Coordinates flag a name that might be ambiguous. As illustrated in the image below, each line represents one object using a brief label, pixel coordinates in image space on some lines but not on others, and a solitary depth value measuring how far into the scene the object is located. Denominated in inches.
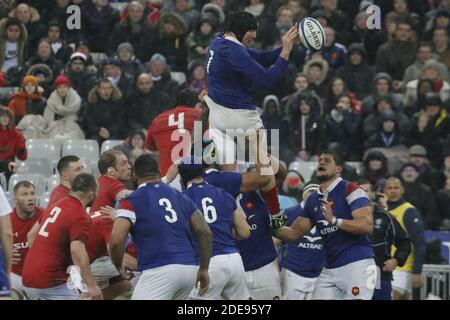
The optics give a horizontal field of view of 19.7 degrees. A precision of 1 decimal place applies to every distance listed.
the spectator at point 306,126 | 798.5
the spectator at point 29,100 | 799.1
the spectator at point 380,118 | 800.9
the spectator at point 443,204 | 746.0
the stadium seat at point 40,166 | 767.1
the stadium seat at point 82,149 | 768.3
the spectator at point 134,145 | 755.4
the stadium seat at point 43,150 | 775.7
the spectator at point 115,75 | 827.4
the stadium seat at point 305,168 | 763.4
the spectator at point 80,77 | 824.3
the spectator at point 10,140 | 744.3
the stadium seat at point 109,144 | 778.2
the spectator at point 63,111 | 793.6
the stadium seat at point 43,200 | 701.9
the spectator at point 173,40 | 870.4
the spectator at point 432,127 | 796.6
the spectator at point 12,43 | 852.0
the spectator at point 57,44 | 850.1
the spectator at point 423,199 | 745.6
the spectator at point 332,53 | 858.8
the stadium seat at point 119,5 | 925.6
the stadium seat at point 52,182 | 732.7
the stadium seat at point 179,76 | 853.2
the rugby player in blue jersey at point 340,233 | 524.7
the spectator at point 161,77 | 821.9
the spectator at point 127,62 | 844.6
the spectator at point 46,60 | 835.4
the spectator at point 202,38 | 863.7
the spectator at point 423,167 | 765.9
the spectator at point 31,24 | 876.0
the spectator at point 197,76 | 819.4
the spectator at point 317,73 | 831.1
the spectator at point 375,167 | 754.2
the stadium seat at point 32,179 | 724.7
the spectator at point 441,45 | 874.8
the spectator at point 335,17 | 886.4
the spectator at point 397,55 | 869.8
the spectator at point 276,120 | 790.5
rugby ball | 526.6
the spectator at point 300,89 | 804.6
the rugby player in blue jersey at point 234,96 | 534.0
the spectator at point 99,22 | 896.3
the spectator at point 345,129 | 799.7
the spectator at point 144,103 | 813.2
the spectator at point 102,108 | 804.6
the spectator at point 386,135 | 796.6
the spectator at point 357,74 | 845.2
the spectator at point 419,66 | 855.1
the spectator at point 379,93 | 810.8
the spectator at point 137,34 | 878.4
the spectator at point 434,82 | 829.8
